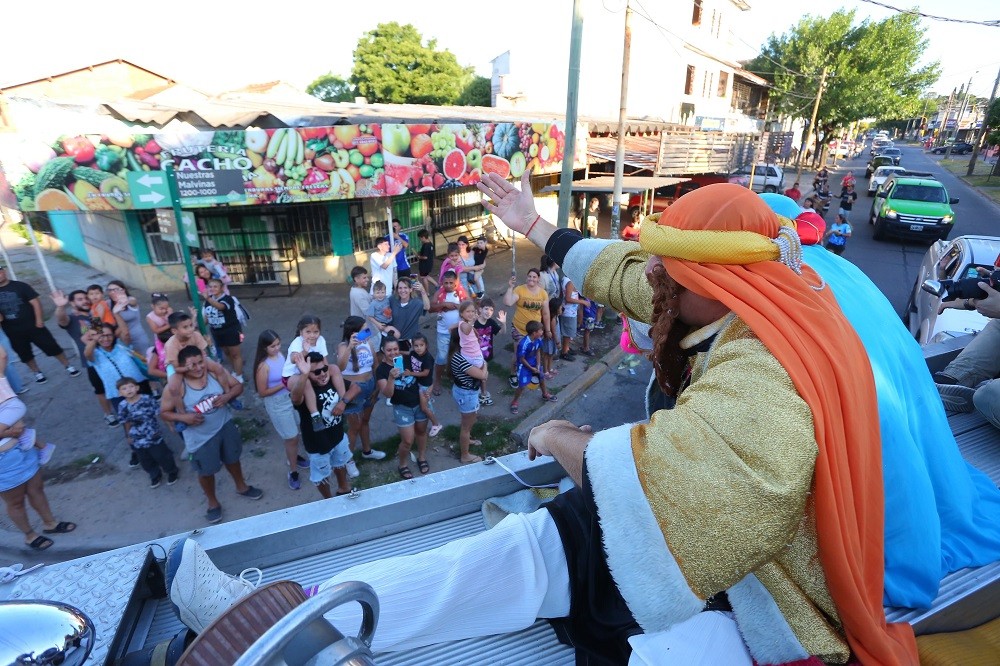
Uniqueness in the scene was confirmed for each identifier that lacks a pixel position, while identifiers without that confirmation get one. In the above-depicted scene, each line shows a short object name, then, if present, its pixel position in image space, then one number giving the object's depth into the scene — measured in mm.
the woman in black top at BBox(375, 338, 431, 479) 5028
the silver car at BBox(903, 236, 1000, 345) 6109
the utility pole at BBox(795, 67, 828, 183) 28434
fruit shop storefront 8016
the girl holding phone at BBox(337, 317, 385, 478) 5273
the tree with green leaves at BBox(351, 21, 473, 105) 39281
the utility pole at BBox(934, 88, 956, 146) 65106
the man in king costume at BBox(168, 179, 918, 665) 1014
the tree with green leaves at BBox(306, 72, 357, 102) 52000
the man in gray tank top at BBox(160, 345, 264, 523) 4383
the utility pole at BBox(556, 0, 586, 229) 7020
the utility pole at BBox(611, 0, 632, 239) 9047
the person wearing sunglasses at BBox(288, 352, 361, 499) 4500
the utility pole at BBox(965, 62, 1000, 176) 32656
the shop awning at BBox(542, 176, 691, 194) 11688
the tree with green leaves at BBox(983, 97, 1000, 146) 26938
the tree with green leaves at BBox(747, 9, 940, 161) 30469
